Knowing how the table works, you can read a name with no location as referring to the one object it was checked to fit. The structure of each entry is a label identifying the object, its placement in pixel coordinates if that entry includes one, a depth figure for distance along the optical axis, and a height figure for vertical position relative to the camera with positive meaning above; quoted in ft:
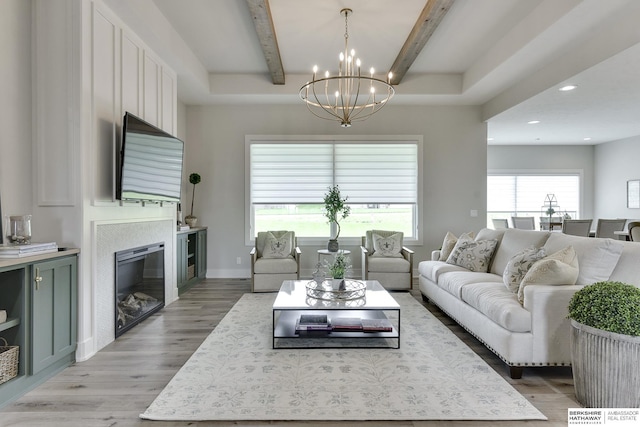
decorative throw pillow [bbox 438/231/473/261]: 14.60 -1.49
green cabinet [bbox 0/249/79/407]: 7.25 -2.33
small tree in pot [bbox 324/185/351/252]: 17.53 +0.09
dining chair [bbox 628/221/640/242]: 15.53 -0.82
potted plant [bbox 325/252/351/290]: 11.25 -1.97
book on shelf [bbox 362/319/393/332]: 9.66 -3.19
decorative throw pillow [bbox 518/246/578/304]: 8.16 -1.40
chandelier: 17.37 +5.87
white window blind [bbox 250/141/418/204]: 19.35 +2.26
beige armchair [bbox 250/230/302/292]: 15.87 -2.51
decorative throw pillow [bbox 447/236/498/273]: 12.70 -1.59
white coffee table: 9.54 -3.18
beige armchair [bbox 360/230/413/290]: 16.06 -2.49
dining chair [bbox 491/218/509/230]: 23.61 -0.79
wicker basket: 6.94 -3.08
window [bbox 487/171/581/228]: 28.07 +1.61
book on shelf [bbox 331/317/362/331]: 9.66 -3.17
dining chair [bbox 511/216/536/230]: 23.06 -0.69
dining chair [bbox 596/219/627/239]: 18.55 -0.79
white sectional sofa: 7.86 -2.26
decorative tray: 10.55 -2.52
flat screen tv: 10.03 +1.45
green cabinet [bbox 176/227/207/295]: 15.80 -2.36
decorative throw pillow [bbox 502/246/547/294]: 9.38 -1.49
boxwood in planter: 6.13 -2.37
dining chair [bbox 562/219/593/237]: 18.35 -0.78
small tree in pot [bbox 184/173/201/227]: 17.99 +1.32
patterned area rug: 6.55 -3.73
